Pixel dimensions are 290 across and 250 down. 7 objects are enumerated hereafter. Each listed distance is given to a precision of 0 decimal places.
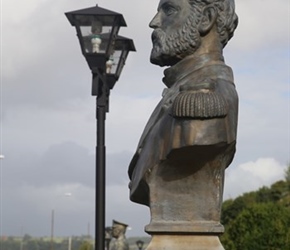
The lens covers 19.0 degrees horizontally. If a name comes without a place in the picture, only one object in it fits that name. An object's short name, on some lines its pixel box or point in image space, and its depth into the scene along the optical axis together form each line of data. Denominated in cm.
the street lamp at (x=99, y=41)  1082
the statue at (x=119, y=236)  1755
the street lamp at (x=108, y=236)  2188
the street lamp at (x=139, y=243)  2172
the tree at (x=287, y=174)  6075
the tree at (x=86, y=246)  4838
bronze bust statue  516
